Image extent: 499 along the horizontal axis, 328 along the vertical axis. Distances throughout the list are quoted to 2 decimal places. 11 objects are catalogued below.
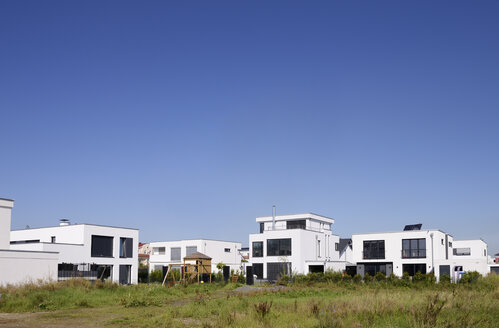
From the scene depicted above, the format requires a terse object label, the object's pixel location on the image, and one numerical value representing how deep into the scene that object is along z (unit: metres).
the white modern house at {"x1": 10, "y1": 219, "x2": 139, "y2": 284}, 39.66
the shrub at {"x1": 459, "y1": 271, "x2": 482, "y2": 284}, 29.47
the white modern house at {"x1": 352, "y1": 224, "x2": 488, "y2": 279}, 50.03
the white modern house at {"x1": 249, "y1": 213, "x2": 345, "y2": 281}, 51.38
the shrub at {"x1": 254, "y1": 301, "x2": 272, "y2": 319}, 13.52
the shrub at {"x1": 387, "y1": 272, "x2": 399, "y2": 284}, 30.70
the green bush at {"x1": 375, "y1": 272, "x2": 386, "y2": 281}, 35.70
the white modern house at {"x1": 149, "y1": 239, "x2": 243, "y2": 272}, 63.94
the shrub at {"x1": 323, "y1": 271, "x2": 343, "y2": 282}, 35.59
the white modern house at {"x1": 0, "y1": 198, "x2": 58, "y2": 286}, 31.22
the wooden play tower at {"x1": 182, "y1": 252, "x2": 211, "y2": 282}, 40.88
